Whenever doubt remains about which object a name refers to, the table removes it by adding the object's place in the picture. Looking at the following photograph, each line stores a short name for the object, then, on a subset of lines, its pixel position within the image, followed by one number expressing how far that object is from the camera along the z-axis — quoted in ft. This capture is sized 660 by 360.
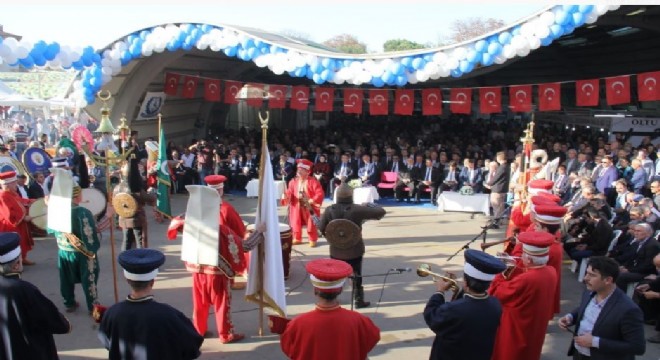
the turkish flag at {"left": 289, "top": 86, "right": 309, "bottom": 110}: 54.17
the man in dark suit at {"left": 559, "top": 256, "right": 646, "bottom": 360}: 12.69
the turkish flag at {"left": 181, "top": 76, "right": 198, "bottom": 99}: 57.21
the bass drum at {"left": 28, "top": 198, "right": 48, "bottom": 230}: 26.32
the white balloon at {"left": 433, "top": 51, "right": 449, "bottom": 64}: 41.09
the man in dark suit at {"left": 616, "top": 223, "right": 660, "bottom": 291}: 22.13
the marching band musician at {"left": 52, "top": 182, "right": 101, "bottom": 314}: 21.09
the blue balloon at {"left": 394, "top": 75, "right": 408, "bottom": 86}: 42.49
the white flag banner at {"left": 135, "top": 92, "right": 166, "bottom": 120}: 57.31
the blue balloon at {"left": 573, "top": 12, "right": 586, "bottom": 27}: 35.27
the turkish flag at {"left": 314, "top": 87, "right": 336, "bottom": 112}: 53.98
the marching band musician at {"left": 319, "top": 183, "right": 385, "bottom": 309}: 21.70
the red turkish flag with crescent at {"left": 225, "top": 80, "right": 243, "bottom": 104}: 56.03
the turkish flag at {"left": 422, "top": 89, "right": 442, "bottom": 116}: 50.75
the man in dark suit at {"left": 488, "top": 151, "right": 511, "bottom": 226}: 38.21
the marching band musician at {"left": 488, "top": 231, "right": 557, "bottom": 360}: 15.70
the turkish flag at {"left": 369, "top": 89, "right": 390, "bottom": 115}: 52.24
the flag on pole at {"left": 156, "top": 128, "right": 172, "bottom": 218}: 37.34
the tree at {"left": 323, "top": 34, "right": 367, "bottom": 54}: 227.44
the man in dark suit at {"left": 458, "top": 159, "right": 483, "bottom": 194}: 45.32
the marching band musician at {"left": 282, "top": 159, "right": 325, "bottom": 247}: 33.35
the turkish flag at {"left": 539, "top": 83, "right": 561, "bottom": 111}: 46.39
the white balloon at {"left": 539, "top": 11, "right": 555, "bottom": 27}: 36.35
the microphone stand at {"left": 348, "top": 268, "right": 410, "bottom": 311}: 21.41
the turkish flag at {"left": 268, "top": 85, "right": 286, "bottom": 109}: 54.85
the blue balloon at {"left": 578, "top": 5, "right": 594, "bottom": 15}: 34.91
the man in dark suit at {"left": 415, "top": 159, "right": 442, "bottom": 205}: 48.19
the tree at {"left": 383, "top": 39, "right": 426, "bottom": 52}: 197.23
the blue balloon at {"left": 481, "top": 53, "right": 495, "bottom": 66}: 39.50
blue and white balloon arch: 37.42
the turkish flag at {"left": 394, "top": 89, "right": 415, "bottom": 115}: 51.57
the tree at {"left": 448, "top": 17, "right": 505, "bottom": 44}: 198.22
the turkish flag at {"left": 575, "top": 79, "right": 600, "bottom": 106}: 44.86
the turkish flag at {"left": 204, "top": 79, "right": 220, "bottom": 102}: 57.16
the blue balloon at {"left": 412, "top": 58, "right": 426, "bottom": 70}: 41.83
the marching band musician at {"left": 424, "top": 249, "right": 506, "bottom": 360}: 12.67
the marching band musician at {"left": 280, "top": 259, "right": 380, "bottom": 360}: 12.12
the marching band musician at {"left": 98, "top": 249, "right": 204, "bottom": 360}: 12.31
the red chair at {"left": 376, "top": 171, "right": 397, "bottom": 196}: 49.90
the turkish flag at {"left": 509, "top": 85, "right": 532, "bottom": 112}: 48.21
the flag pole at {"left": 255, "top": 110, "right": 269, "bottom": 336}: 19.76
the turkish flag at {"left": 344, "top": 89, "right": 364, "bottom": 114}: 52.95
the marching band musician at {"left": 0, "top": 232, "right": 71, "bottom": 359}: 13.71
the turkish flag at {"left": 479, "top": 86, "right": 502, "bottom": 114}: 49.65
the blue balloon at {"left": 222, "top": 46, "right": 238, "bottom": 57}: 46.16
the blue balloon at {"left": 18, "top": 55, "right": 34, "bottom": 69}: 41.45
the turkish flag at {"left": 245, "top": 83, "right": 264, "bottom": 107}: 56.18
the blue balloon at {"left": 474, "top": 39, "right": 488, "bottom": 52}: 39.63
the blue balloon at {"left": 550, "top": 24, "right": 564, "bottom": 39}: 36.37
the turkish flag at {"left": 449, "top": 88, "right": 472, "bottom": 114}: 50.35
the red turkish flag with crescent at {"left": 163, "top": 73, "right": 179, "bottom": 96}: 56.59
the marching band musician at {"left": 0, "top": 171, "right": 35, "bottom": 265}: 26.07
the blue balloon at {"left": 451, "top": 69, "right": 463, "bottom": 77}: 41.47
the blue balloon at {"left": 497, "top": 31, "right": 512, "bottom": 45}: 38.65
